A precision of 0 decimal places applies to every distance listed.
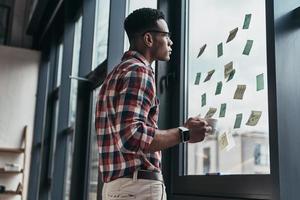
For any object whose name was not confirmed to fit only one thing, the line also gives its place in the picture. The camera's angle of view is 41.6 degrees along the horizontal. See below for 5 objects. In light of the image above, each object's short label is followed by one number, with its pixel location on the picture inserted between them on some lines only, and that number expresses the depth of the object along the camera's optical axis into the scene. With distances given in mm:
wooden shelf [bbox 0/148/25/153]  5547
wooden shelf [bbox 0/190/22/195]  5453
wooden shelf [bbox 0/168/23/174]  5543
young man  1229
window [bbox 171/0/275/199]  1492
